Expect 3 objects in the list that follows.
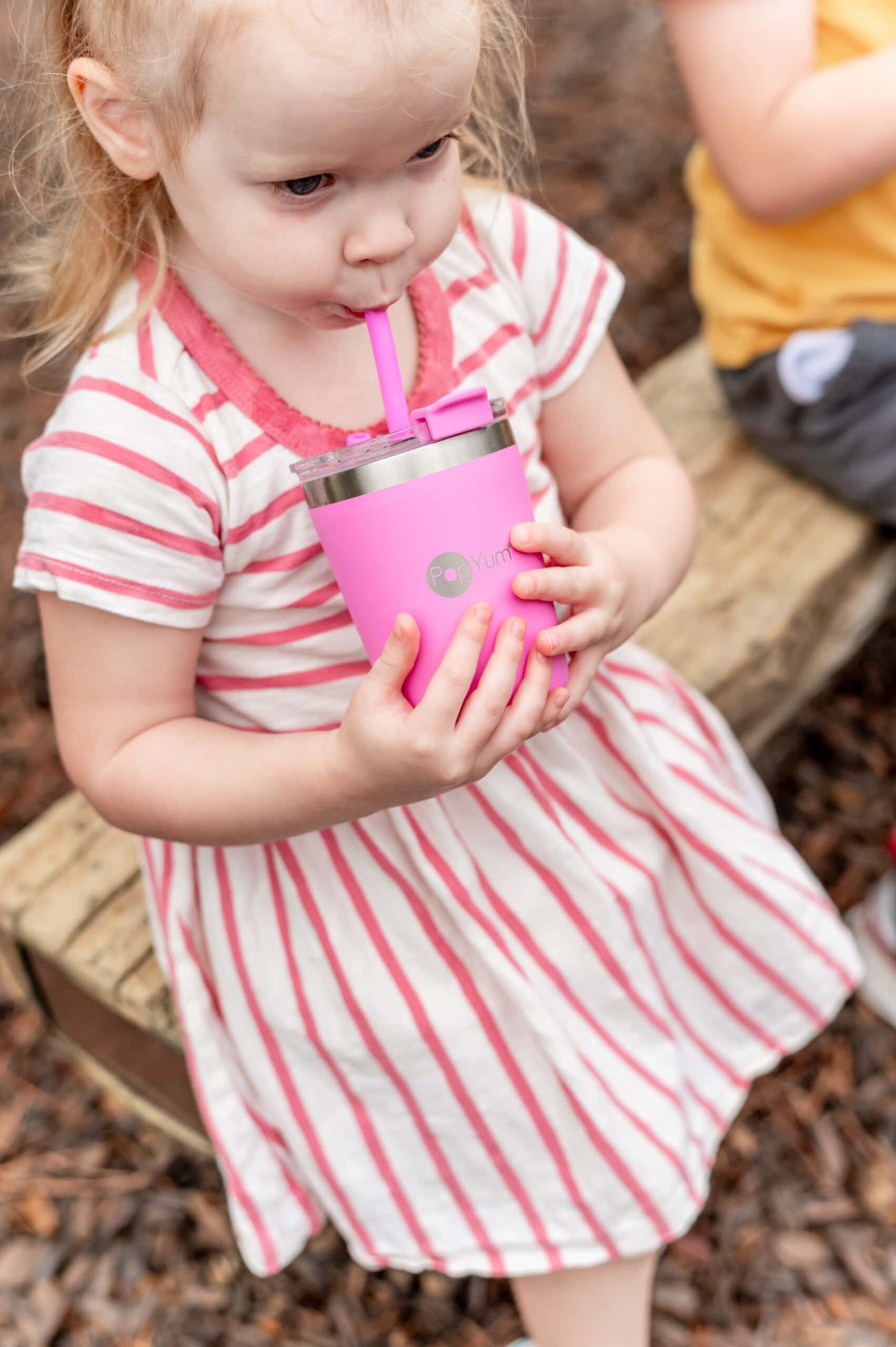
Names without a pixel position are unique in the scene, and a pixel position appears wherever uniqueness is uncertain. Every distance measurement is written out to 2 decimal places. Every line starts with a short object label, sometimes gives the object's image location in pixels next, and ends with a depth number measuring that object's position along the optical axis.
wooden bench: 1.34
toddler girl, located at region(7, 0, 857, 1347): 0.77
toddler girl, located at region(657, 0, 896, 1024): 1.37
